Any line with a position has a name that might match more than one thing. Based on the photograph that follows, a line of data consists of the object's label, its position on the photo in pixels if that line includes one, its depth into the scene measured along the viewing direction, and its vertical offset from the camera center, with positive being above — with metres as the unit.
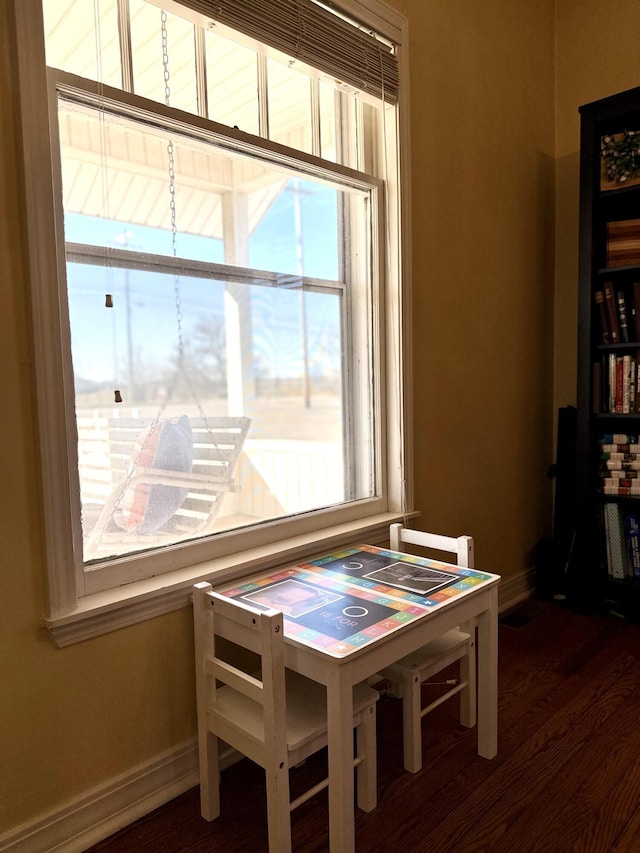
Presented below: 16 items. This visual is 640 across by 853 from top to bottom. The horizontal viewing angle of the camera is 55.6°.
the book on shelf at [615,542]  2.93 -0.81
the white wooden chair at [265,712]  1.38 -0.84
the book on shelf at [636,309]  2.86 +0.30
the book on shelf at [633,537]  2.90 -0.79
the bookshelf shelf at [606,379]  2.84 -0.02
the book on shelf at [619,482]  2.86 -0.52
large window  1.63 +0.29
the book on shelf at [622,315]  2.88 +0.28
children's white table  1.38 -0.61
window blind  1.76 +1.10
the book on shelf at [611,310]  2.90 +0.31
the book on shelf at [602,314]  2.91 +0.29
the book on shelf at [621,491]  2.85 -0.56
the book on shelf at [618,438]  2.90 -0.31
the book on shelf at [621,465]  2.87 -0.43
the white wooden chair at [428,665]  1.81 -0.88
